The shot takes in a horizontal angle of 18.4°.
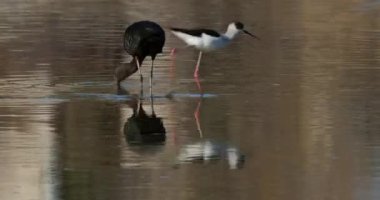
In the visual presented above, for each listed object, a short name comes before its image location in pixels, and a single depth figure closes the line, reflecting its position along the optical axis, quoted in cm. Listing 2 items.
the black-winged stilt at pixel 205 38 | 1571
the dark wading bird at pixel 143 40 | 1524
